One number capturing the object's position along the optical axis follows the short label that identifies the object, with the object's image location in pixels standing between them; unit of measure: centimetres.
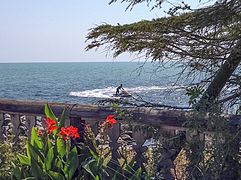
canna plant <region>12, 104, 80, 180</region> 209
